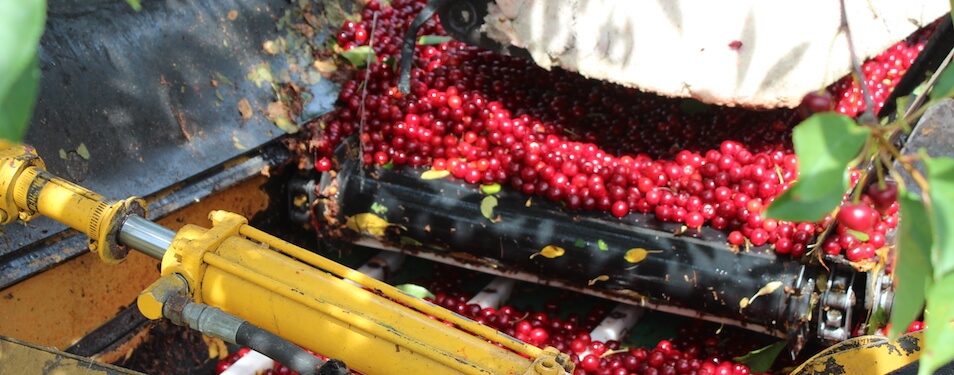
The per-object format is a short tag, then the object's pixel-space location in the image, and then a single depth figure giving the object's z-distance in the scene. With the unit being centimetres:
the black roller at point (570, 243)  241
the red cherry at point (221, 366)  271
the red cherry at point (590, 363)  254
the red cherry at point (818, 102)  126
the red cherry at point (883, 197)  101
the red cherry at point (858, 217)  99
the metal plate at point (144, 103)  229
